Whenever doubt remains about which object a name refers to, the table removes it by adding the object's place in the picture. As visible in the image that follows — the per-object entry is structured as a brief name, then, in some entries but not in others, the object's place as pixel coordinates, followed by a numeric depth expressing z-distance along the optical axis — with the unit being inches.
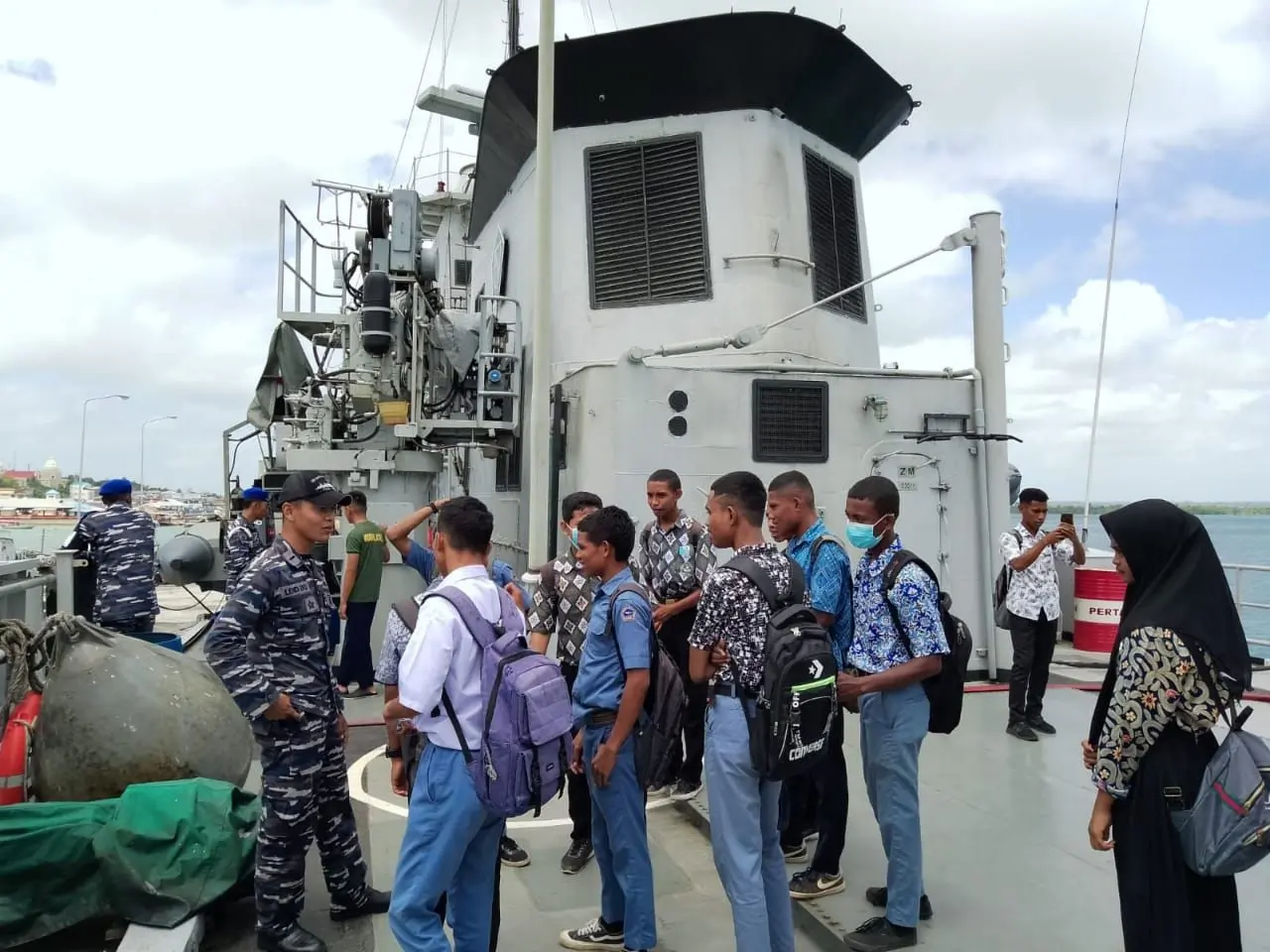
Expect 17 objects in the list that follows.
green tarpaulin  124.5
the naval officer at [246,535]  289.1
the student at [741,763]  107.0
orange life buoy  143.6
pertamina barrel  350.9
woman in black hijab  85.7
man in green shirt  283.1
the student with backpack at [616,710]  119.4
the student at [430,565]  161.2
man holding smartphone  223.1
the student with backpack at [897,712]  121.5
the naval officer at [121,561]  229.6
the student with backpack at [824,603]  132.1
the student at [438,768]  99.0
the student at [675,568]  172.1
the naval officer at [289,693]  124.6
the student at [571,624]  154.6
